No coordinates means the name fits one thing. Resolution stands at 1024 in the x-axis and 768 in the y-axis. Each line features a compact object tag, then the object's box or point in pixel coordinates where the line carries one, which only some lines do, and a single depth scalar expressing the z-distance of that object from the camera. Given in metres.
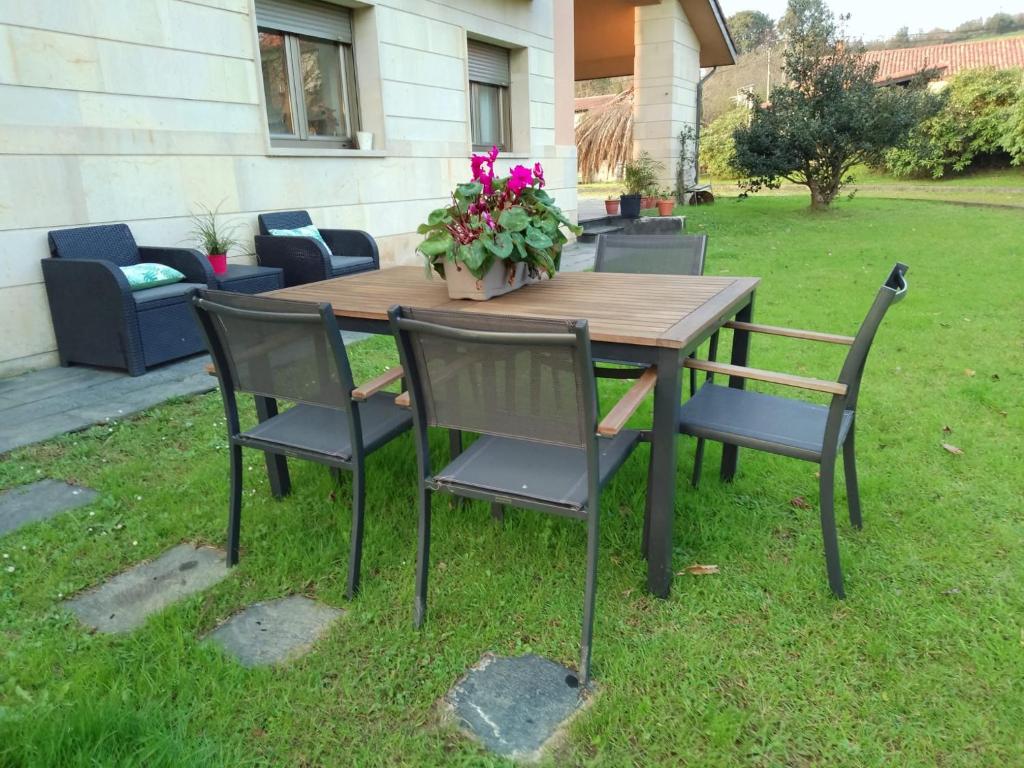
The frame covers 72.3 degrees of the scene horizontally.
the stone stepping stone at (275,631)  1.80
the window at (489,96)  8.71
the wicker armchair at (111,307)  4.06
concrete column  14.12
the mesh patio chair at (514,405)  1.55
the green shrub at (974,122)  18.11
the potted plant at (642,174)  13.80
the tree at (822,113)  11.14
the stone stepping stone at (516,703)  1.51
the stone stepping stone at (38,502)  2.48
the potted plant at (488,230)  2.35
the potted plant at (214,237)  5.09
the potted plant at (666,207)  12.66
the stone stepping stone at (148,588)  1.95
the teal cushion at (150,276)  4.32
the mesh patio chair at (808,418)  1.88
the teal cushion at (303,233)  5.71
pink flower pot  5.05
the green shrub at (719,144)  23.20
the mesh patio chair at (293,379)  1.88
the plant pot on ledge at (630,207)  11.94
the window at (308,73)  6.20
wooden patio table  1.86
